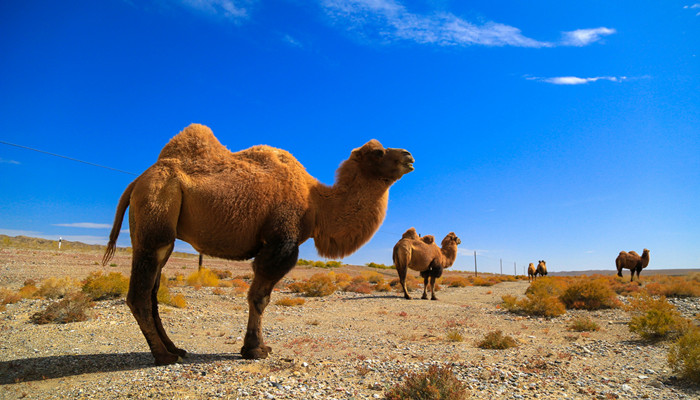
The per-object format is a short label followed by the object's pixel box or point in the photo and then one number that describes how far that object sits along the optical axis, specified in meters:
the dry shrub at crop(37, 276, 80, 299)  12.42
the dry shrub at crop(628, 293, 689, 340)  9.18
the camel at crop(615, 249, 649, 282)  33.47
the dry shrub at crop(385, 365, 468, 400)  4.77
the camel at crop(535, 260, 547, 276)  43.19
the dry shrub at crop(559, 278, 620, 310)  15.31
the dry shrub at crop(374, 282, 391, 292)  23.00
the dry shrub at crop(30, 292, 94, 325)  9.09
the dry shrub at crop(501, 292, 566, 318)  13.65
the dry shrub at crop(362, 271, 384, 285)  28.85
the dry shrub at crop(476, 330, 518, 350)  8.31
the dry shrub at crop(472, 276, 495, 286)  34.00
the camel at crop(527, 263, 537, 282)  42.75
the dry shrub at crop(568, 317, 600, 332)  11.02
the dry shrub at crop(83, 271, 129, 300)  11.90
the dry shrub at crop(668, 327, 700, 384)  6.09
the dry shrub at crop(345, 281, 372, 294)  21.20
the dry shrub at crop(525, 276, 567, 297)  18.69
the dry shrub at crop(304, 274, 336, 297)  18.62
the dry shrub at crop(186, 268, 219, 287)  18.78
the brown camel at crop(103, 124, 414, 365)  5.92
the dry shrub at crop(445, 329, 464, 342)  9.06
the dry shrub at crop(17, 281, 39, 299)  12.52
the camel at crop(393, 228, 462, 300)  19.20
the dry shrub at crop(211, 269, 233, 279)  25.77
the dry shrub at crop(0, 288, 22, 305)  11.28
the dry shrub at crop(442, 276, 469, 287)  30.81
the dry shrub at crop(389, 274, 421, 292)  24.71
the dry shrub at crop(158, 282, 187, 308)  11.55
